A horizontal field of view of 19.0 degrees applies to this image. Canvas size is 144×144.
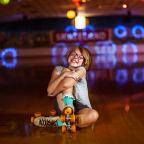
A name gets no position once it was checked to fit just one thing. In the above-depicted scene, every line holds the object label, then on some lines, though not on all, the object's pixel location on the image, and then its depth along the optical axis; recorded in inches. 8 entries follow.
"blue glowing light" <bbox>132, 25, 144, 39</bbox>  691.1
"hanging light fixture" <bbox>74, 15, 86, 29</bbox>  661.9
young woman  133.3
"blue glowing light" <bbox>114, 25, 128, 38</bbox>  695.1
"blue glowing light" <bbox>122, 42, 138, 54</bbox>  669.9
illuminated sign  687.1
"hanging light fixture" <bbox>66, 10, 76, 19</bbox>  590.6
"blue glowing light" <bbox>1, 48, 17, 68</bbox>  512.6
